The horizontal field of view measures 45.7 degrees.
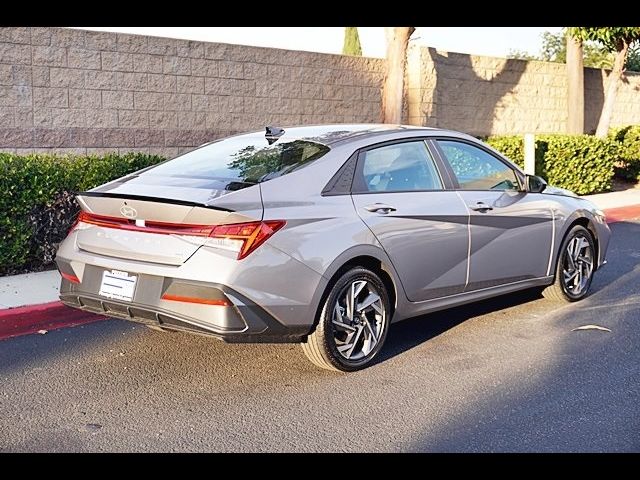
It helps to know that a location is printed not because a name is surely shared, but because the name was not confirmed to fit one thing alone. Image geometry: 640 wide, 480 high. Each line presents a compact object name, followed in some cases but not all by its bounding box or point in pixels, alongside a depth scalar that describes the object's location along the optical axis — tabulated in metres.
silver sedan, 4.24
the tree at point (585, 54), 23.50
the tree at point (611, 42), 15.48
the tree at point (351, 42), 28.56
